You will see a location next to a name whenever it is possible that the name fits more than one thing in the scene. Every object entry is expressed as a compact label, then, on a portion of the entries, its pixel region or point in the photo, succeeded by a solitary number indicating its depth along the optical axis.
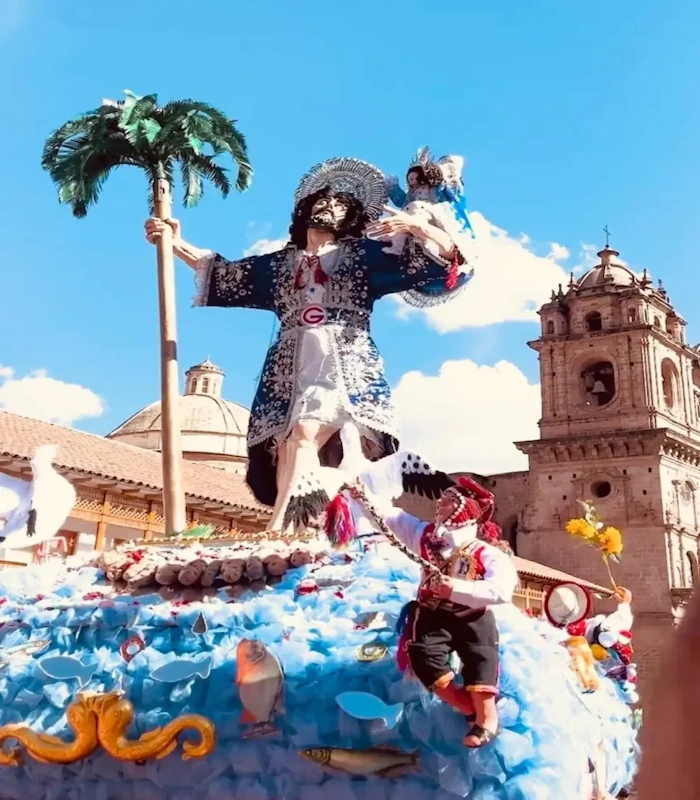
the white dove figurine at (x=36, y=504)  6.43
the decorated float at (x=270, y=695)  3.96
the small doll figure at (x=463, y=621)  3.87
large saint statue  5.98
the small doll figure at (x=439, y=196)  6.38
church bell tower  32.75
